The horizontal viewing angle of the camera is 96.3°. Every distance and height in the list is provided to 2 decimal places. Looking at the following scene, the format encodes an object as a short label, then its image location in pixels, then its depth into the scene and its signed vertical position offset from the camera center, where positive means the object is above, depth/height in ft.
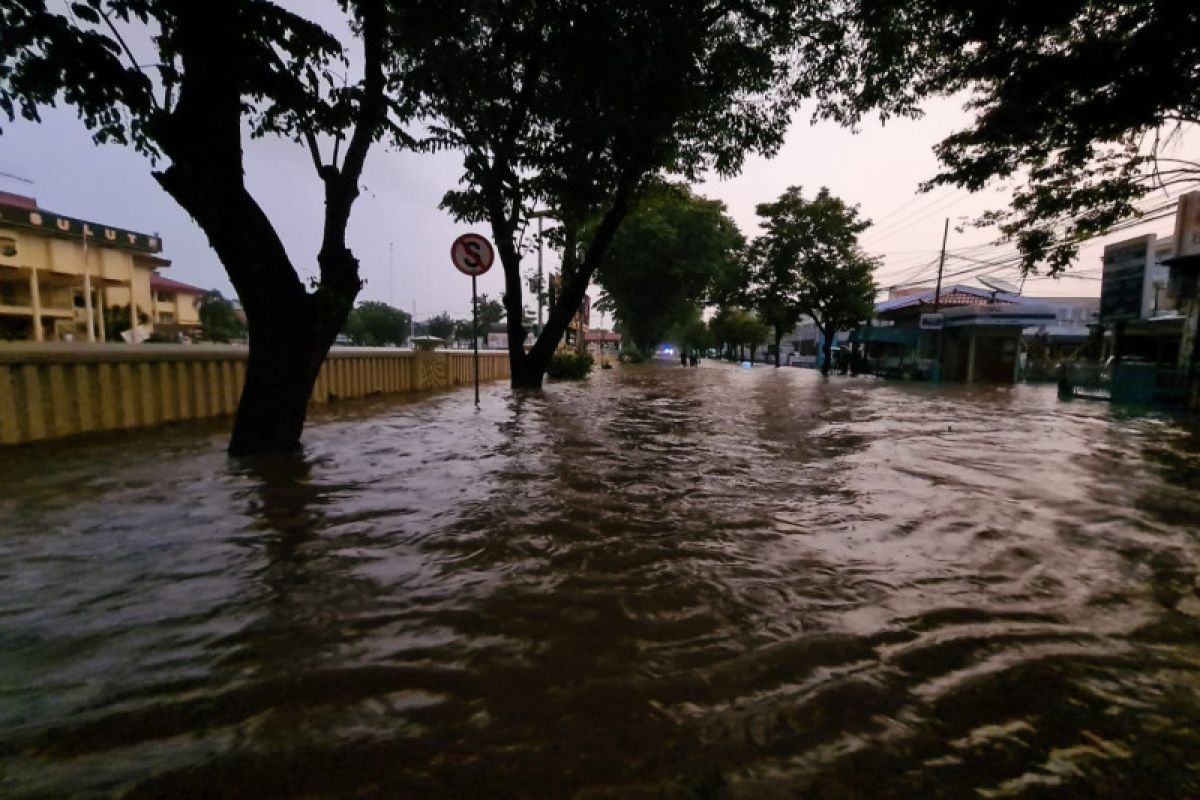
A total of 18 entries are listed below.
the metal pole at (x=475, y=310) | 27.81 +2.03
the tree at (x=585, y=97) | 18.79 +11.23
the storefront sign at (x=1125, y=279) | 41.86 +6.51
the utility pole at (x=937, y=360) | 77.97 -0.55
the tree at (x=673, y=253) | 107.34 +20.24
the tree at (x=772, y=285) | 93.50 +12.06
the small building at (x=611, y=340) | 289.86 +5.87
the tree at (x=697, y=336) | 250.64 +8.31
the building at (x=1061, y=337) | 77.66 +4.19
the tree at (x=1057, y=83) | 18.40 +11.30
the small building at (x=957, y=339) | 72.13 +2.73
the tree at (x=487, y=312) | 265.13 +18.22
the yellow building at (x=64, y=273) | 72.64 +10.14
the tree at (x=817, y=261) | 90.07 +16.01
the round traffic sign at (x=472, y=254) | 26.37 +4.65
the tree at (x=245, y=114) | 10.76 +5.26
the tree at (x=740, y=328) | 213.87 +9.99
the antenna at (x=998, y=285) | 98.32 +13.77
